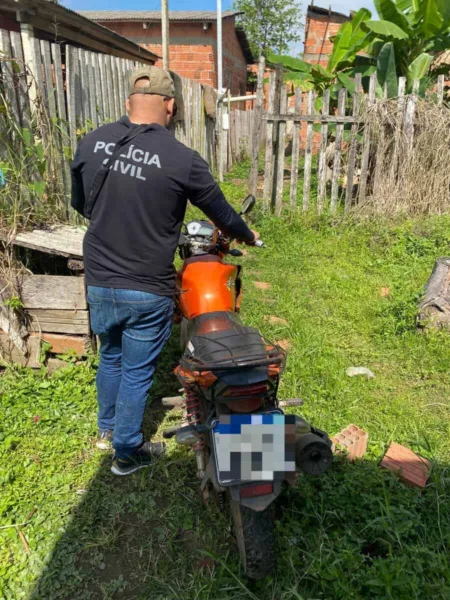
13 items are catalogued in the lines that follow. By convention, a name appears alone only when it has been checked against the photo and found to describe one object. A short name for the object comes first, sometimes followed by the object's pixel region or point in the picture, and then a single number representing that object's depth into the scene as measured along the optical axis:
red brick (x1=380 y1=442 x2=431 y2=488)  2.58
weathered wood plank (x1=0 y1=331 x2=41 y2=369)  3.49
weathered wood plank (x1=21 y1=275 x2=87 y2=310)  3.43
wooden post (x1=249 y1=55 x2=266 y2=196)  7.05
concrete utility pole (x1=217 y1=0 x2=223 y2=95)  13.58
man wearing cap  2.20
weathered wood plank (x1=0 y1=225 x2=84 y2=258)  3.33
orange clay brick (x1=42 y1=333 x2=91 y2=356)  3.54
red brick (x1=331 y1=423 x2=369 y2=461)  2.79
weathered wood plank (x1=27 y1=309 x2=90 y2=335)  3.49
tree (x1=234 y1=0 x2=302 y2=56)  33.41
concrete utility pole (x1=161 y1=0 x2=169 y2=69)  9.77
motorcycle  1.84
